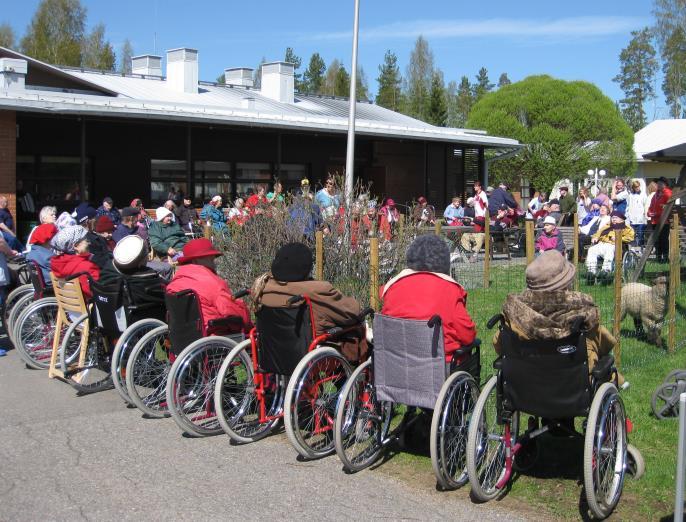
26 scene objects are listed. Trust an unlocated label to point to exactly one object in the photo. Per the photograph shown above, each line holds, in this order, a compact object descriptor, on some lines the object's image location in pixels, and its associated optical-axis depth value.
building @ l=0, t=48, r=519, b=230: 19.86
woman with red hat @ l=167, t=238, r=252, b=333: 7.25
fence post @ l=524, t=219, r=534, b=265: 8.35
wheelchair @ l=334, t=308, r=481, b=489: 5.52
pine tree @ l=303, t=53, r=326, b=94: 83.75
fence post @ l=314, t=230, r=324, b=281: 9.37
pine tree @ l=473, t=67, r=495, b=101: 91.00
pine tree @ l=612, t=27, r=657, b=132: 82.69
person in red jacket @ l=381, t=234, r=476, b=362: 5.85
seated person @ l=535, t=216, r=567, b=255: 14.12
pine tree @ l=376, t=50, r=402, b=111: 80.25
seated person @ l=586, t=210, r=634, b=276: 14.52
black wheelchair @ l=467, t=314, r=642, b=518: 5.08
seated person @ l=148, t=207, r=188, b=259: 12.48
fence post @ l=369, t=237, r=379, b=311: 8.45
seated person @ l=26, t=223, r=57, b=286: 10.29
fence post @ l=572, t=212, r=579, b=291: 9.19
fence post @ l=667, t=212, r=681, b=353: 9.18
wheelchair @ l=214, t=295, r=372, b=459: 6.21
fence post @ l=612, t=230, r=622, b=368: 8.03
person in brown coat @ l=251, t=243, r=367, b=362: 6.45
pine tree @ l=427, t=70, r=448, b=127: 57.03
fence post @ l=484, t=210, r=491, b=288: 12.47
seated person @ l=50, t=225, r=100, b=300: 9.00
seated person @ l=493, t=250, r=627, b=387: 5.24
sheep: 9.42
